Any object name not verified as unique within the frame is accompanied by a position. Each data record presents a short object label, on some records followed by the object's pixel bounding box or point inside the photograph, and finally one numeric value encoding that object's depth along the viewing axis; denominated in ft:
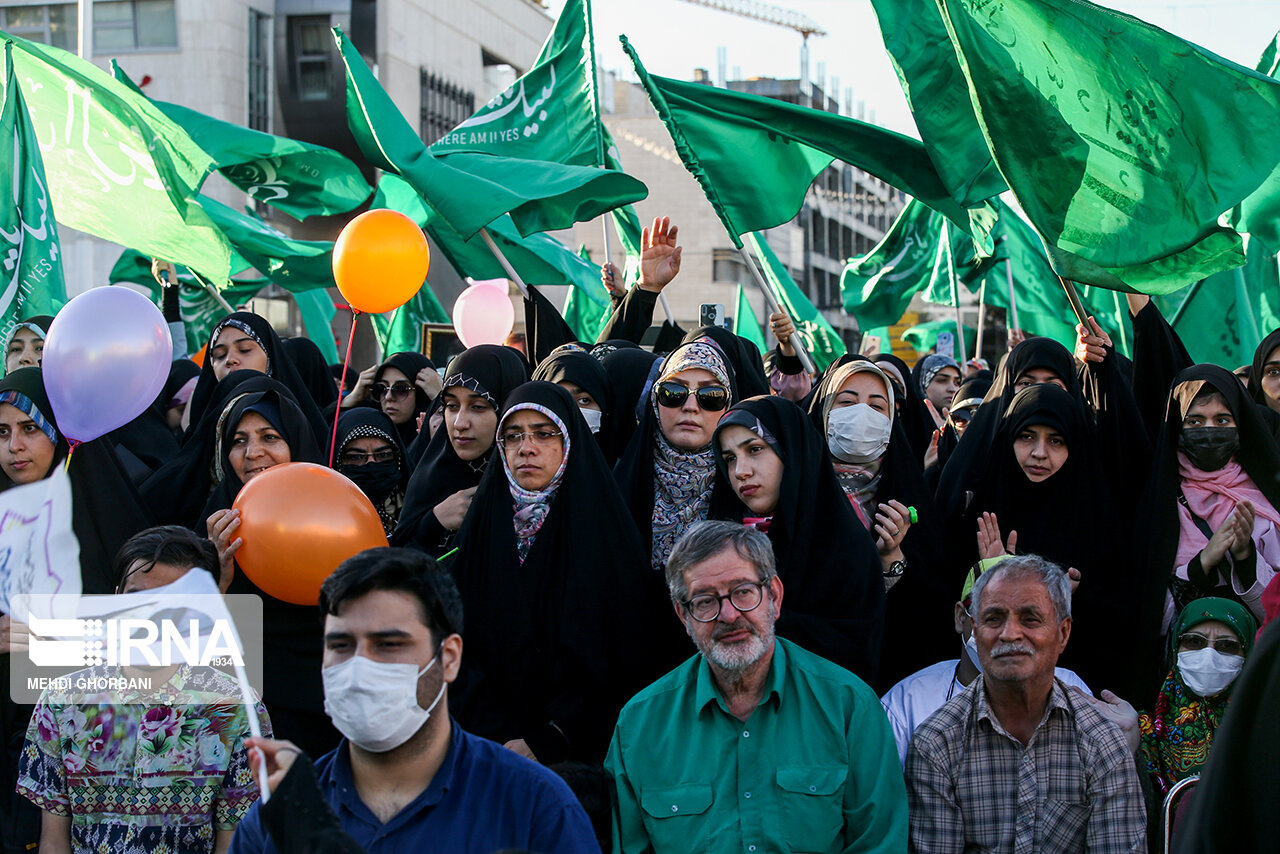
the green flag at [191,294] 28.40
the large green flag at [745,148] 18.48
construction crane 312.25
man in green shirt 9.77
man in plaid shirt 10.25
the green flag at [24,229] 18.79
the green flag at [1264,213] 17.90
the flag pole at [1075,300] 14.49
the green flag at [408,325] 29.89
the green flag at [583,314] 30.94
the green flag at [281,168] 25.08
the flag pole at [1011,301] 27.88
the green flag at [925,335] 47.53
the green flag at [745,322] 32.73
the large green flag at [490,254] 26.40
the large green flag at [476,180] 19.94
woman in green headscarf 11.91
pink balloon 22.89
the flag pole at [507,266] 19.98
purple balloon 12.62
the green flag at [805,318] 27.66
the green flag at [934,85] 15.70
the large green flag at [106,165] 20.57
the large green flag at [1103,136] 13.61
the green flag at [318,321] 32.24
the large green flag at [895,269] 32.55
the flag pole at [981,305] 27.48
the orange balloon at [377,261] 17.08
